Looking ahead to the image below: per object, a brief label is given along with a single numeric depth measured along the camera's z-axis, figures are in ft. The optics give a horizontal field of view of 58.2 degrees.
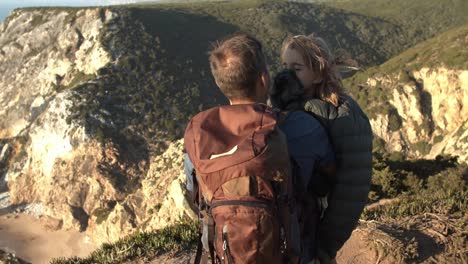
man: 7.44
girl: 8.55
